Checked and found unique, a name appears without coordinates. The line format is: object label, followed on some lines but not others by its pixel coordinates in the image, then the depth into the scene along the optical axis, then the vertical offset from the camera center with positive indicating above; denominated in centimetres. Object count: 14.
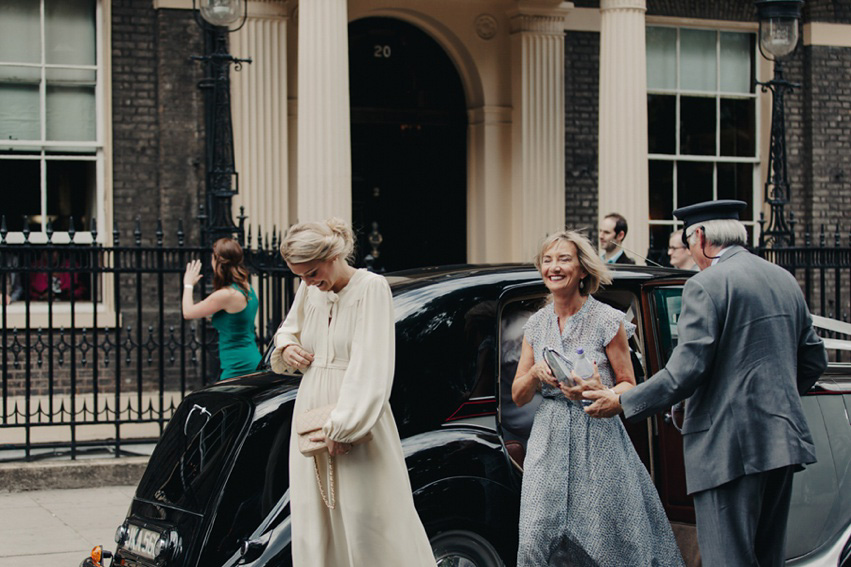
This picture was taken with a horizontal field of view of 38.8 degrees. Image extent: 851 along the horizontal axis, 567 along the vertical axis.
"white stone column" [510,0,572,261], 1418 +161
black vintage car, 459 -77
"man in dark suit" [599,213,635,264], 930 +18
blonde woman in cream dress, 421 -63
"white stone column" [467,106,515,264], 1442 +83
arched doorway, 1446 +135
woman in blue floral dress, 466 -78
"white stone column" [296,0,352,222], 1125 +137
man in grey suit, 427 -52
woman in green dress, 754 -32
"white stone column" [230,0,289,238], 1263 +151
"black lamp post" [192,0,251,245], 982 +122
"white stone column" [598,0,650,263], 1244 +139
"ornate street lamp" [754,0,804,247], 1159 +182
